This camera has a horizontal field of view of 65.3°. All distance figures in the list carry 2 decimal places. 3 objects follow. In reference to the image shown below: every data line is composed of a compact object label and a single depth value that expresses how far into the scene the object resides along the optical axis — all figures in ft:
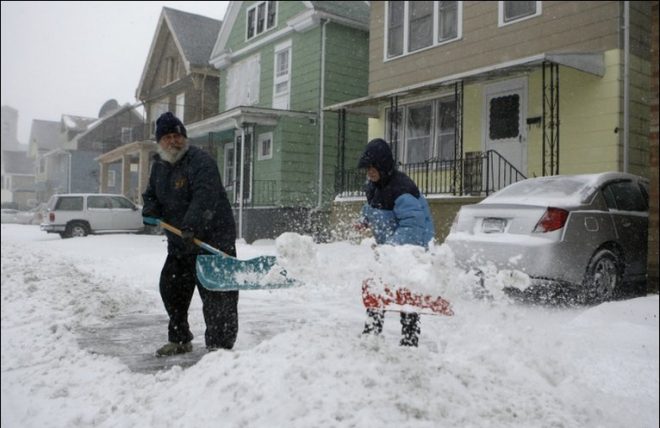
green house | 44.78
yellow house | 17.47
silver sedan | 11.98
